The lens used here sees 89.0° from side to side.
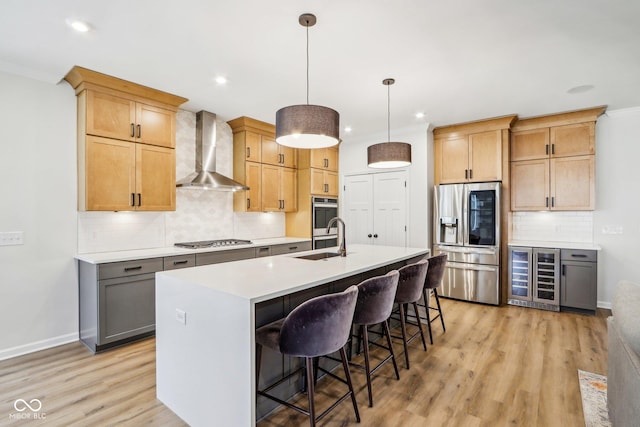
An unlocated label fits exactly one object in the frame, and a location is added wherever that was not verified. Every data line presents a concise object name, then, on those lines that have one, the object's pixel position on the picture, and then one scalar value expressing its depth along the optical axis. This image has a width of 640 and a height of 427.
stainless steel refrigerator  4.45
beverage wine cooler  4.22
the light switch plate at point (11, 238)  2.93
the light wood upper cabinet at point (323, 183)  5.42
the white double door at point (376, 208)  5.23
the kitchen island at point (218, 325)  1.62
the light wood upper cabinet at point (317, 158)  5.39
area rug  2.01
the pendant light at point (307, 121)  2.10
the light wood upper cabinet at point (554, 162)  4.27
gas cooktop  3.94
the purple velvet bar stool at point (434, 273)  3.16
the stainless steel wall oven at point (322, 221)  5.44
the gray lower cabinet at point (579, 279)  4.02
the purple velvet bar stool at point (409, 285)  2.66
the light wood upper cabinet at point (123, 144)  3.20
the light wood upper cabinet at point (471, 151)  4.60
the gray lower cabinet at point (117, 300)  2.98
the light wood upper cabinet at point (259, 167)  4.71
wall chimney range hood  4.20
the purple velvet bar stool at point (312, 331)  1.70
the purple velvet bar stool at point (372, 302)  2.16
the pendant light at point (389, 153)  3.18
